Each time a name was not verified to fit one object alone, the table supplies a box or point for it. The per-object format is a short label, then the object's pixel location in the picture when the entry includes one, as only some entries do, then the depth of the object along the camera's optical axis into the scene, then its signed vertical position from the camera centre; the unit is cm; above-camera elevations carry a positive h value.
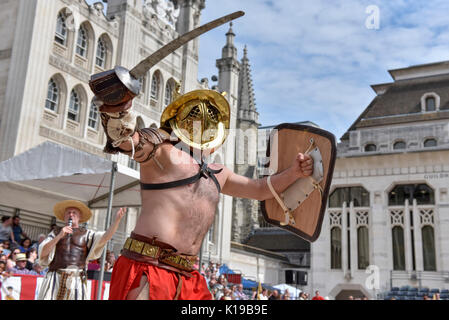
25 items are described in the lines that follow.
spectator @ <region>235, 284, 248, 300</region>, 1658 -17
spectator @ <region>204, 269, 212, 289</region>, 1779 +50
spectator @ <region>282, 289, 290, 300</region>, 1908 -17
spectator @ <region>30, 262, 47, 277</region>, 1036 +22
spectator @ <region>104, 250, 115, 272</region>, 1220 +58
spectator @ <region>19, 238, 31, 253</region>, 1247 +90
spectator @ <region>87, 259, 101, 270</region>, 1151 +40
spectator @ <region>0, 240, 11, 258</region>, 1093 +70
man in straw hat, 617 +34
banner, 827 -11
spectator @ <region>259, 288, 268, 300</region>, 2016 -8
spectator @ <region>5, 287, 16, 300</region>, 826 -24
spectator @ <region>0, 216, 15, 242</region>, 1290 +126
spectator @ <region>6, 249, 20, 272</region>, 940 +37
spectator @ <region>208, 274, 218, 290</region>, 1571 +17
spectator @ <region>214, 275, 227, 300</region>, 1486 +7
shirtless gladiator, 260 +45
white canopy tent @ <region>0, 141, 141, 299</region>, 962 +224
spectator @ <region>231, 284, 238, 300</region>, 1562 -12
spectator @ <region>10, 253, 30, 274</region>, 992 +32
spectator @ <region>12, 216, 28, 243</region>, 1339 +133
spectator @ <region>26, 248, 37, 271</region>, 1079 +50
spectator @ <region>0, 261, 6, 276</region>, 884 +22
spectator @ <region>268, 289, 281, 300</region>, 1796 -17
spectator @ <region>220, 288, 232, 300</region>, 1508 -14
